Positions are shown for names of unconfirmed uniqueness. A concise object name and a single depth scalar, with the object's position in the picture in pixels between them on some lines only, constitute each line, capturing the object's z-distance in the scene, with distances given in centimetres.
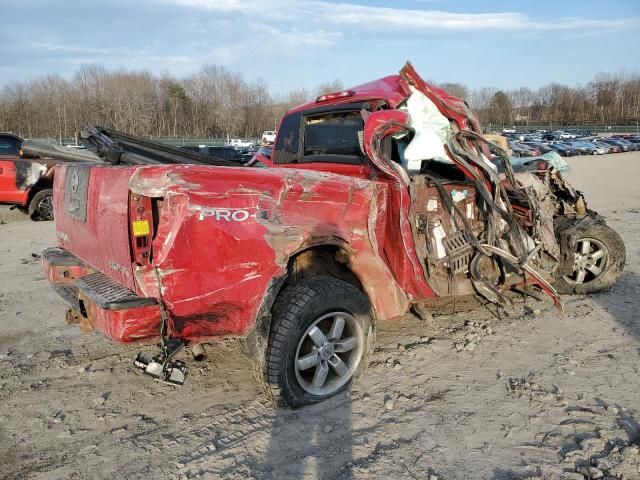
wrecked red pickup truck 293
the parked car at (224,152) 2236
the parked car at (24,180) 1069
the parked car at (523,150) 3044
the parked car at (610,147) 4538
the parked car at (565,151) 4275
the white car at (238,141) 5371
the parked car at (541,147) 3520
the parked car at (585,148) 4350
